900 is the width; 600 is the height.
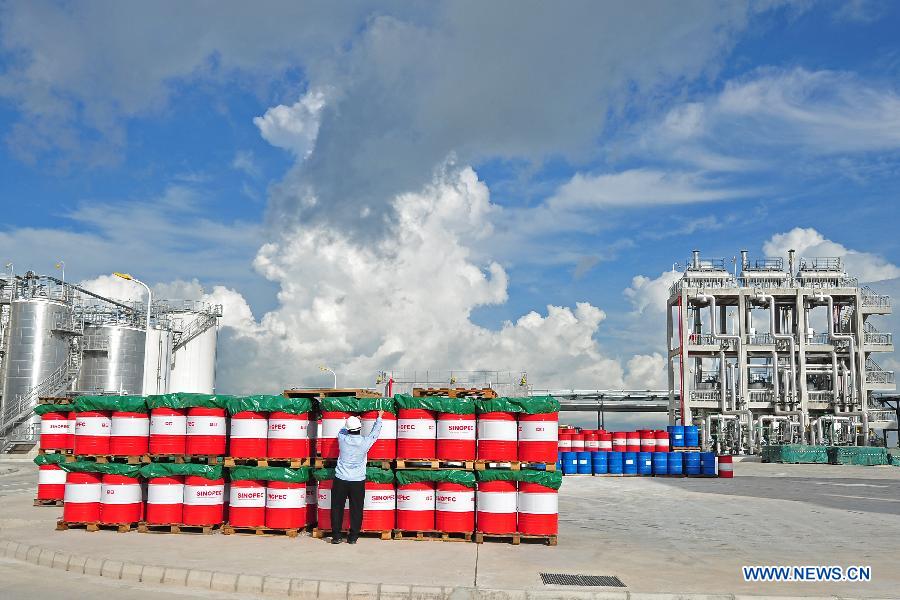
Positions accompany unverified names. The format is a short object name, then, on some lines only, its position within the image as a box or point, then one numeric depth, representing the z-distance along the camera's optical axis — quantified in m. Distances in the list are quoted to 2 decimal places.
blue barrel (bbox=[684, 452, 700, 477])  32.56
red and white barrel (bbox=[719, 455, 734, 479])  32.50
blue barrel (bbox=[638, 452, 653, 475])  32.97
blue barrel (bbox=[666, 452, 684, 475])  32.69
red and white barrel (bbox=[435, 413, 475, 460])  12.16
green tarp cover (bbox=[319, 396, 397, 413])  12.17
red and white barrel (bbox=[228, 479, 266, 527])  12.12
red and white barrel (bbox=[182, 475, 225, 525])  12.23
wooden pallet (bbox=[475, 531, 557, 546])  11.73
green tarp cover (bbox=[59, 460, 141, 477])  12.42
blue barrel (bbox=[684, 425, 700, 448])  35.69
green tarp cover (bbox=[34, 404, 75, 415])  15.91
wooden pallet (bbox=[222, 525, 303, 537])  11.92
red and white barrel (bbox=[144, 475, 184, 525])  12.27
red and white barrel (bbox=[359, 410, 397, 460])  12.13
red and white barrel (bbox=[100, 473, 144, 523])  12.36
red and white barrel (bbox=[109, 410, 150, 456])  12.67
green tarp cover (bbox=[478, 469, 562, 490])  11.81
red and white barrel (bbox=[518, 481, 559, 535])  11.78
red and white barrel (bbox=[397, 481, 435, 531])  11.92
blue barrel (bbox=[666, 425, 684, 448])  35.85
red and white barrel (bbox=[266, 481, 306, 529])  12.03
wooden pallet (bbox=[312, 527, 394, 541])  11.81
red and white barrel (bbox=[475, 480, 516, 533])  11.82
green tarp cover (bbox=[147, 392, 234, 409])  12.54
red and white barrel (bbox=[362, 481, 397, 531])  11.90
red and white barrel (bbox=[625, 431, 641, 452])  34.66
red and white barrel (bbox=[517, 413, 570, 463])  11.98
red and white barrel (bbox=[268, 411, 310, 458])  12.30
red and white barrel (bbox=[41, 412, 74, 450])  15.88
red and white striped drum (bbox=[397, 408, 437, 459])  12.16
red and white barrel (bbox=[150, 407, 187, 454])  12.59
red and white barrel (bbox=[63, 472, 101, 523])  12.46
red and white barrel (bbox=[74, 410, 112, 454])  12.86
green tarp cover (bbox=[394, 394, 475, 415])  12.20
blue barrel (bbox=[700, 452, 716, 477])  32.53
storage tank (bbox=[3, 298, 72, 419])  45.06
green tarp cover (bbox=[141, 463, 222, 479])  12.27
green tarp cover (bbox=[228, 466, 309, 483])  12.06
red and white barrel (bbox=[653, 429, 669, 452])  34.97
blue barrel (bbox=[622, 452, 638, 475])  32.81
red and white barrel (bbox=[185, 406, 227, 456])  12.49
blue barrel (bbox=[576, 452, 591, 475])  32.84
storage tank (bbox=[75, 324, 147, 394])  48.19
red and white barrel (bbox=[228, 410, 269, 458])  12.36
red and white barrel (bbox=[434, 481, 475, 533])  11.85
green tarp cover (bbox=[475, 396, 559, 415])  12.02
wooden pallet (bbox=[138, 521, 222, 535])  12.19
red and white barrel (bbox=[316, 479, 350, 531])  11.93
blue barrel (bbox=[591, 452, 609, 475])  32.81
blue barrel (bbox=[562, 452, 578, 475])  32.69
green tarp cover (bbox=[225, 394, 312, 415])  12.40
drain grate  8.96
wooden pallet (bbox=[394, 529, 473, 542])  11.85
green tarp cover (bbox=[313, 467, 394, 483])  11.95
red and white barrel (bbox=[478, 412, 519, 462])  12.06
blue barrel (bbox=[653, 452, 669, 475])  32.84
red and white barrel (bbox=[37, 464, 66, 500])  15.66
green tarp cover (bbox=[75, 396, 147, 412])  12.81
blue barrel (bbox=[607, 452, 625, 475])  32.78
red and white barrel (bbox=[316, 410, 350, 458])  12.20
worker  11.48
